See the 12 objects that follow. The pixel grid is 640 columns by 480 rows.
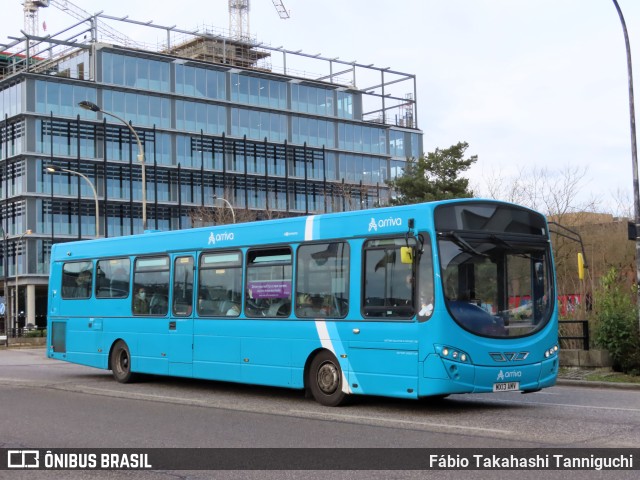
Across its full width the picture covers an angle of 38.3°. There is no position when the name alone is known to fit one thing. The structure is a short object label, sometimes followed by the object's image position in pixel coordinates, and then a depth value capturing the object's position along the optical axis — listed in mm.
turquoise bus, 12453
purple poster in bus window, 14727
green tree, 50844
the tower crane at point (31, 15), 88250
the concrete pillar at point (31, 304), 68125
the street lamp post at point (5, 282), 63138
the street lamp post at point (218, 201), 70750
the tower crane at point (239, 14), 87000
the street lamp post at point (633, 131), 21219
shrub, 19609
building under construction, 68125
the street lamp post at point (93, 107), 28331
